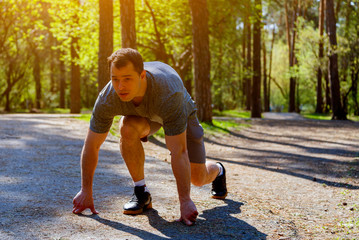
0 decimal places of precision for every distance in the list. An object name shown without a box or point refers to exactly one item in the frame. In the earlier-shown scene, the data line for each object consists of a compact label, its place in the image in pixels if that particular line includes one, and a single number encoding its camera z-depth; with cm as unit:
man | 328
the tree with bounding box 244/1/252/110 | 1834
